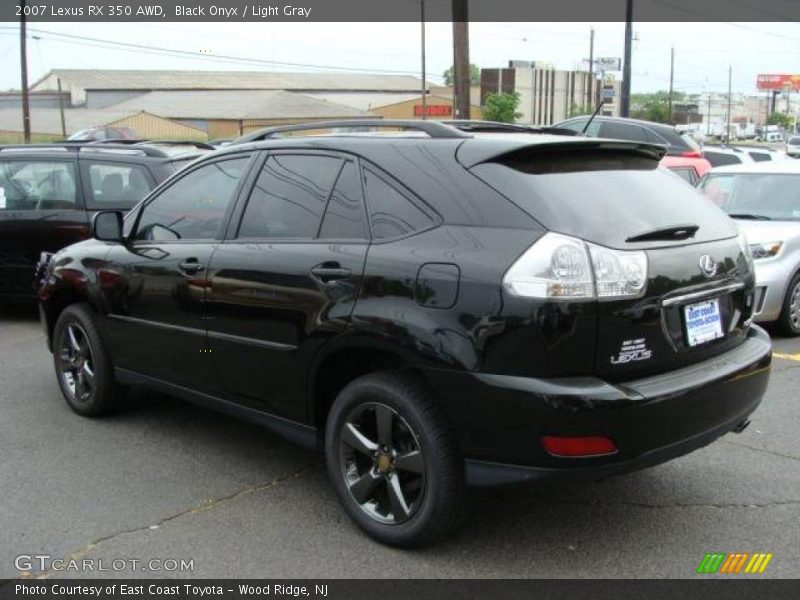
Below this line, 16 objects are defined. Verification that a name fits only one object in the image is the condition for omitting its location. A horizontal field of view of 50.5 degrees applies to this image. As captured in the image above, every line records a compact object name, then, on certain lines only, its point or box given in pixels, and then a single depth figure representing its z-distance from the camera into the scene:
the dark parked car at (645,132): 14.20
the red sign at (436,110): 80.37
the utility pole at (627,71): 23.75
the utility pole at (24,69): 36.84
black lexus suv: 3.11
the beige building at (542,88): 102.50
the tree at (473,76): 108.34
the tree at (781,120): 116.52
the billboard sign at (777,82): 114.94
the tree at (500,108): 63.38
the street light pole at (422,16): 49.64
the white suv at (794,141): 44.75
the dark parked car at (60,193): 8.09
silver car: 7.46
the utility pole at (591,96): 101.06
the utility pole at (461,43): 16.47
